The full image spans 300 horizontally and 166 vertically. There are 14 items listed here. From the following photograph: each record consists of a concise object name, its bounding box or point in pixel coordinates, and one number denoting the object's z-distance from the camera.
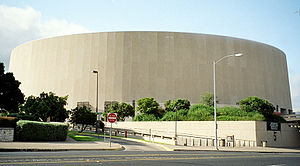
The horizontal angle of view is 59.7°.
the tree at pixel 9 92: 31.19
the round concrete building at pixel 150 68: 67.19
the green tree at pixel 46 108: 34.75
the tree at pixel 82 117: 36.47
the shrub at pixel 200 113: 38.01
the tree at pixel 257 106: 40.69
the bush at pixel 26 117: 30.95
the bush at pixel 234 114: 33.63
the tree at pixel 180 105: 47.66
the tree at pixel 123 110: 54.97
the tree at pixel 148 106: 49.66
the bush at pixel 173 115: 42.22
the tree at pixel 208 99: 53.65
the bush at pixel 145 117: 47.65
